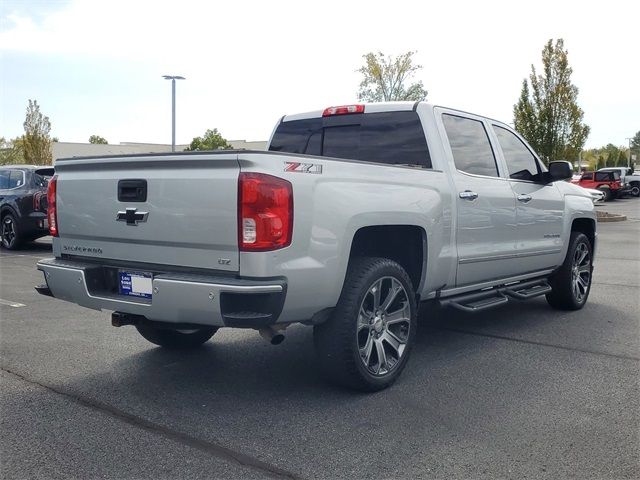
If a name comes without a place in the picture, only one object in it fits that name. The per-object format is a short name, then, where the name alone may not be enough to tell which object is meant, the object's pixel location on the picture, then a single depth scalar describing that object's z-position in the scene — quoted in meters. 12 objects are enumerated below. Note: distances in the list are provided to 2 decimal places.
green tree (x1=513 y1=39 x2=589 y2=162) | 23.91
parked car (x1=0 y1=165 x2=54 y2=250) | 12.77
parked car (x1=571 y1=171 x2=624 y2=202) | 37.03
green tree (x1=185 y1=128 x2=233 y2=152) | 53.52
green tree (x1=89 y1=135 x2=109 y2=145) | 112.50
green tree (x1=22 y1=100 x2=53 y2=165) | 43.31
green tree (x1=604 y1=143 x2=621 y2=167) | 84.39
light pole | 27.34
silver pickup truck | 3.65
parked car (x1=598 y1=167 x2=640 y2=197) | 41.25
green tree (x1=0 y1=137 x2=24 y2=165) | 58.23
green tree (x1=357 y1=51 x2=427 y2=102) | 39.69
